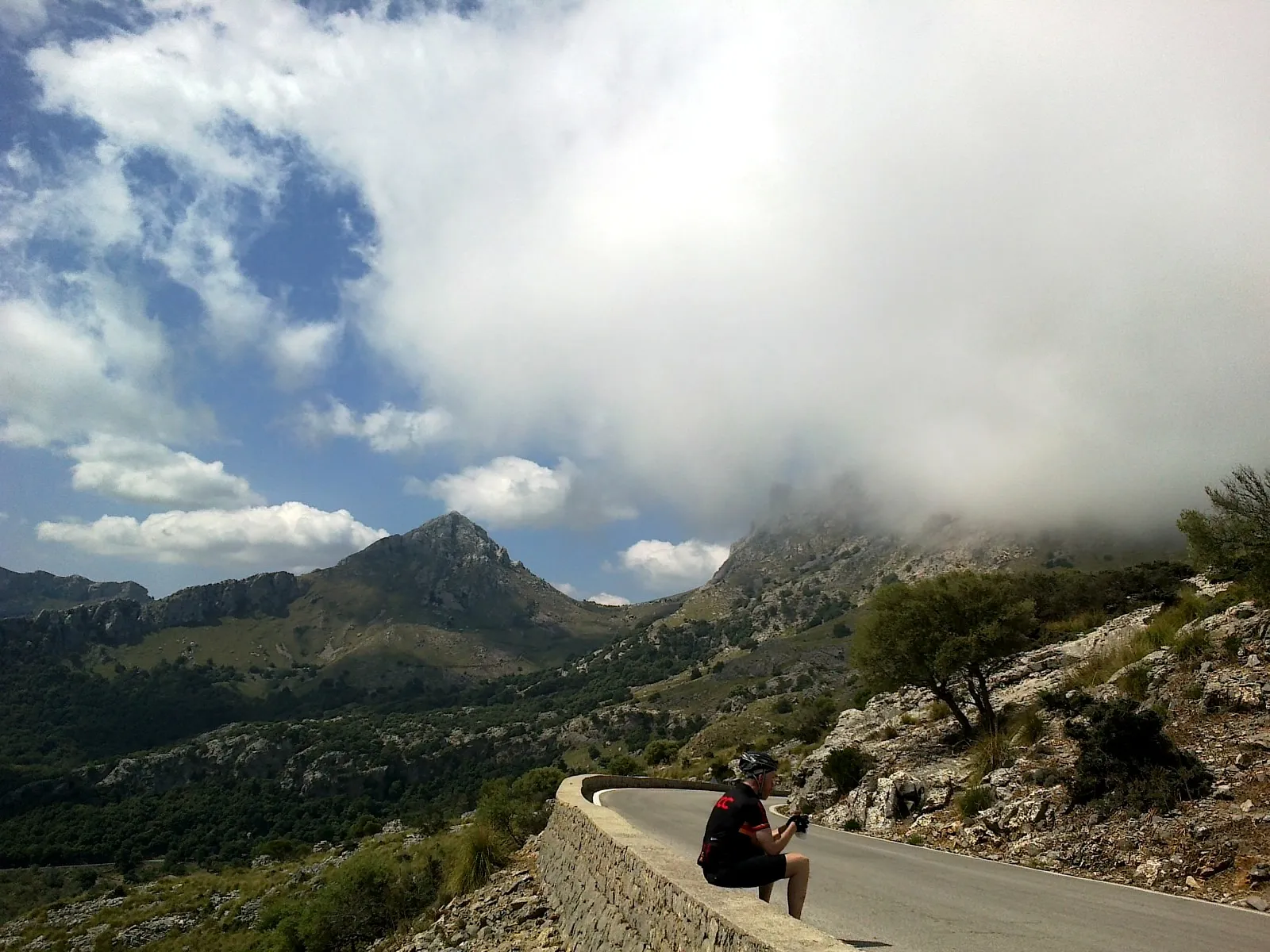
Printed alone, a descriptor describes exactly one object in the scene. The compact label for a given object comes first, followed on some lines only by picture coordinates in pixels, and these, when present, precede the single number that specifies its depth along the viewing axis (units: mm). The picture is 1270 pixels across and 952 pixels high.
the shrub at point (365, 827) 100025
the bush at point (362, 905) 29734
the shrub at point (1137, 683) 17672
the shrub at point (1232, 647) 16359
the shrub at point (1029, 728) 19875
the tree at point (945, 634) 25234
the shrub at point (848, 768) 26016
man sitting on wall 5812
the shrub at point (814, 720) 52219
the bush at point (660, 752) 68125
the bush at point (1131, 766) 12680
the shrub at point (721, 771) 47128
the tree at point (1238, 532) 17562
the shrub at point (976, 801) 17328
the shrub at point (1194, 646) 17406
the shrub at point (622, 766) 56547
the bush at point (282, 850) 95000
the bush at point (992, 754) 19453
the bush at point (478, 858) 21359
